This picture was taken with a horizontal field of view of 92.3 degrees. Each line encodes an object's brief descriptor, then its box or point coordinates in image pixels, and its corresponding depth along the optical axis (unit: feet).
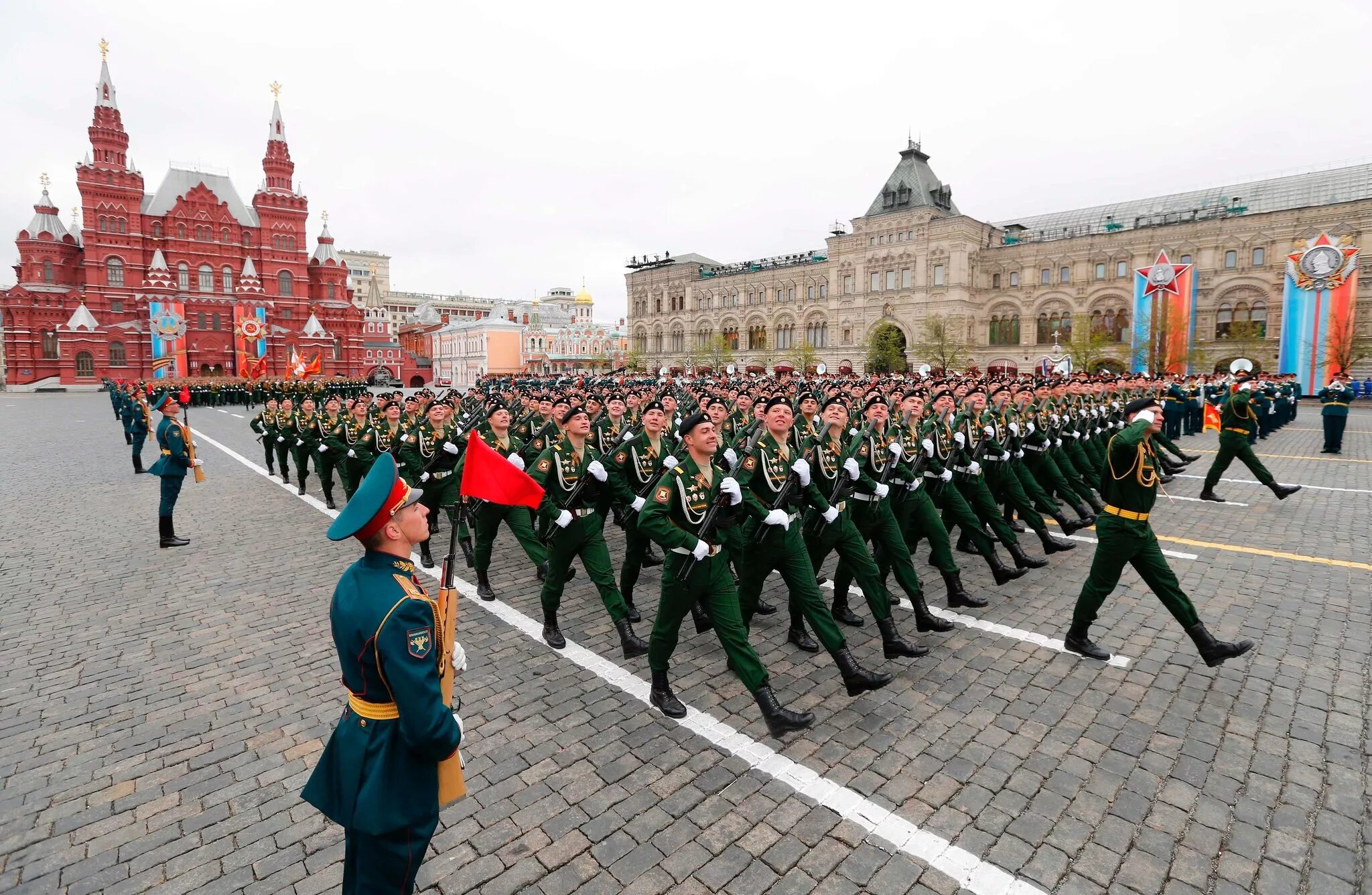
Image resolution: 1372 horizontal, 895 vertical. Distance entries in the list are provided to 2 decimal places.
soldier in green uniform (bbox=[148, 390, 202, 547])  30.55
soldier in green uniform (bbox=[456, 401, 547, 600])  23.50
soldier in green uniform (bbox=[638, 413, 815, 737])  15.47
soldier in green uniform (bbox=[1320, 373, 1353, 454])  55.83
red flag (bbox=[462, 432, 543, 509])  13.03
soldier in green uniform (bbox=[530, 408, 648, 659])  19.83
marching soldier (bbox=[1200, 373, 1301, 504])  37.09
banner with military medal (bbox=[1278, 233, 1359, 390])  129.29
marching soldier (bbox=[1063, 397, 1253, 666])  17.83
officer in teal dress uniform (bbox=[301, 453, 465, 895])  7.97
